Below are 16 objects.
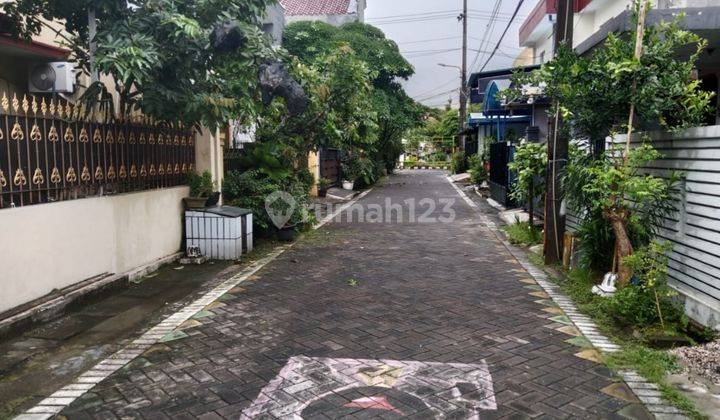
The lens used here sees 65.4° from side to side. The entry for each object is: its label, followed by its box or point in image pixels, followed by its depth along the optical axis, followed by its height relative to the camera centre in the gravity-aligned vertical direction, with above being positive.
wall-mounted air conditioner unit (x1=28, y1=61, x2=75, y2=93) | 7.86 +1.11
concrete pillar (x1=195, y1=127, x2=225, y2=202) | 9.41 +0.02
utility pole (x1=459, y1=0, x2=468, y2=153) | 35.36 +4.44
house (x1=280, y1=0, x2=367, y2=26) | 28.67 +7.51
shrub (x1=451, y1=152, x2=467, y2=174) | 34.31 -0.61
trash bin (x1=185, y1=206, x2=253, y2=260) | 8.48 -1.17
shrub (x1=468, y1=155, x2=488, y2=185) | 22.38 -0.73
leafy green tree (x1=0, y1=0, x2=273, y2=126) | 5.78 +1.18
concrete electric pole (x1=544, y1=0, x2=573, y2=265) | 7.68 -0.26
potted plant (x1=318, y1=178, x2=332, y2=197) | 19.47 -1.12
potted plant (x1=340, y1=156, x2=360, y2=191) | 22.08 -0.67
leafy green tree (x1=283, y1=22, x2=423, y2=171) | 22.86 +4.05
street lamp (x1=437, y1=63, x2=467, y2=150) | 35.62 +3.09
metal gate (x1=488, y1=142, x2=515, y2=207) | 15.76 -0.58
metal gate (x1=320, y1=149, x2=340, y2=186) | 20.36 -0.38
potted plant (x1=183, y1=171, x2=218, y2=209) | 8.70 -0.55
